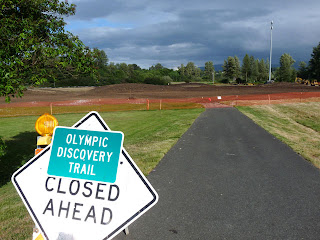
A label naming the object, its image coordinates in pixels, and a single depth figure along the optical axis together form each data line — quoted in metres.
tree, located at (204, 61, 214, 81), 152.25
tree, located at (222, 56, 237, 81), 114.54
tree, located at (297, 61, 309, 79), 98.25
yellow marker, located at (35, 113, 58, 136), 3.78
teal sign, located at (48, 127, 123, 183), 2.97
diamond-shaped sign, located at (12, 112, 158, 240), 2.90
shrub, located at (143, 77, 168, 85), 79.25
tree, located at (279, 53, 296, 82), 105.56
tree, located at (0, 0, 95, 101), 6.21
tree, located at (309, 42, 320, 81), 90.31
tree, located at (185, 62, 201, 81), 141.31
